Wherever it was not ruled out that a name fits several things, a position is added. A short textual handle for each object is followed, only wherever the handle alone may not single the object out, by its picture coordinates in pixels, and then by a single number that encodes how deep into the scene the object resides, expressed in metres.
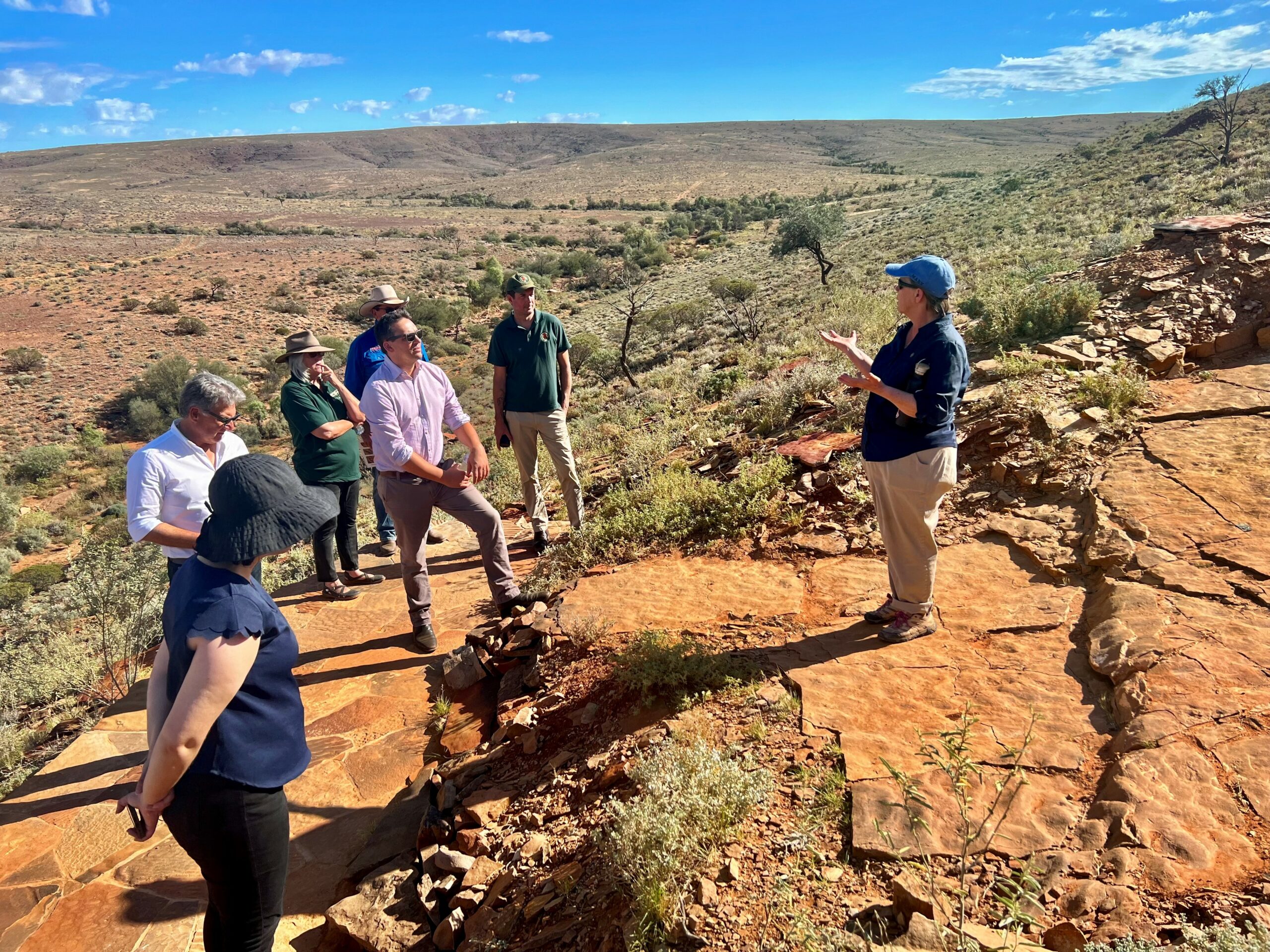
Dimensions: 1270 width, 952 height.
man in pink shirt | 3.80
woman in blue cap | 3.04
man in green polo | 5.01
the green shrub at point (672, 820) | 2.09
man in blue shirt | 4.82
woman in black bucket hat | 1.70
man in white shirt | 2.88
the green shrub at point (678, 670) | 3.25
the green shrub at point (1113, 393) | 4.93
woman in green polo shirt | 4.60
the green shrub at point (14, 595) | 11.20
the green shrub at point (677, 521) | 4.98
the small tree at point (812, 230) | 24.42
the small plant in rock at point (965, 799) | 2.03
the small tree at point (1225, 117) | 21.12
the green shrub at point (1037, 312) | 6.38
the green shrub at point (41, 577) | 11.97
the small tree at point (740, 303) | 17.39
